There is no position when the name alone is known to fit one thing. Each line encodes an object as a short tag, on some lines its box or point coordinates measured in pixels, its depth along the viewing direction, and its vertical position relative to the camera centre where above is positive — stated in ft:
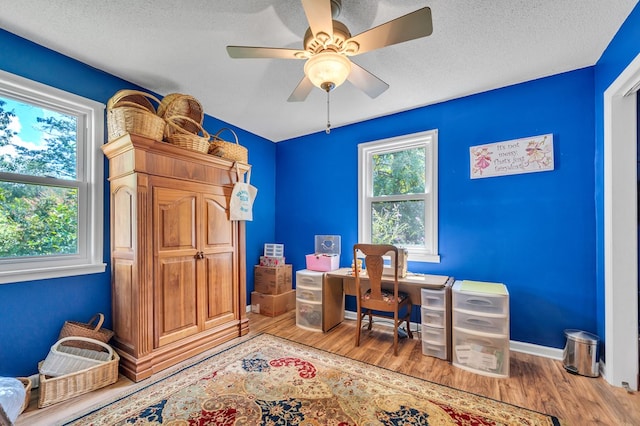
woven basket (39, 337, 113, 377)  5.91 -3.31
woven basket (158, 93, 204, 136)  7.64 +3.01
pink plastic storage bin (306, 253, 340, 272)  10.31 -1.91
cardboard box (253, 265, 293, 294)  11.50 -2.85
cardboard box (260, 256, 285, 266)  11.83 -2.10
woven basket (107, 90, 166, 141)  6.63 +2.32
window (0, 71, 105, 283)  6.22 +0.77
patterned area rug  5.24 -3.99
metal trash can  6.61 -3.51
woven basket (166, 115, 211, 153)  7.66 +2.13
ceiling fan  4.27 +2.99
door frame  6.10 -0.65
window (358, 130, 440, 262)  9.68 +0.73
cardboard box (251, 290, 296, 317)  11.22 -3.83
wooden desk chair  7.95 -2.49
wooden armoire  6.70 -1.10
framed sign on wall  7.86 +1.68
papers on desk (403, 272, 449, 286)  8.05 -2.08
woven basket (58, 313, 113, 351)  6.53 -2.91
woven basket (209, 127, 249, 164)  8.80 +2.06
